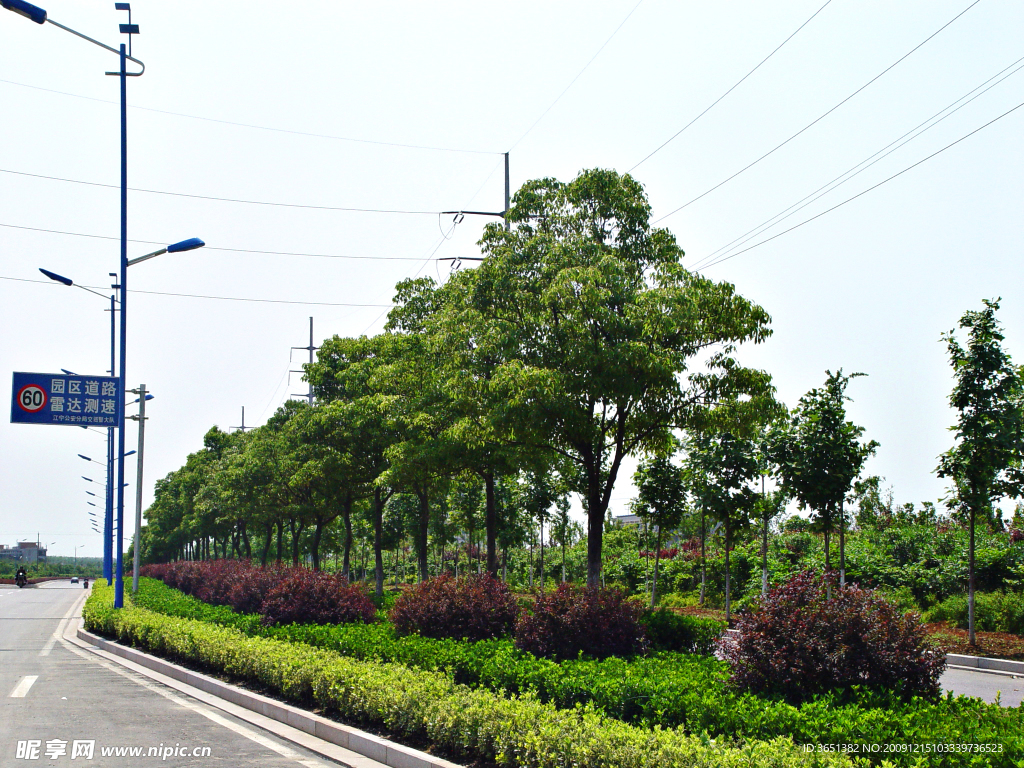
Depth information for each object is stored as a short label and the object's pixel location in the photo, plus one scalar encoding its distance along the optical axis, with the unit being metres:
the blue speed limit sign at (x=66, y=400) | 20.16
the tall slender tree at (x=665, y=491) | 23.69
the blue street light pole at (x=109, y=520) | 45.78
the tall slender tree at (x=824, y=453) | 18.25
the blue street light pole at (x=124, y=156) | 19.95
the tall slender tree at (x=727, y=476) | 20.94
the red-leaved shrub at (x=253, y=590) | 17.50
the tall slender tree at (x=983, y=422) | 16.11
